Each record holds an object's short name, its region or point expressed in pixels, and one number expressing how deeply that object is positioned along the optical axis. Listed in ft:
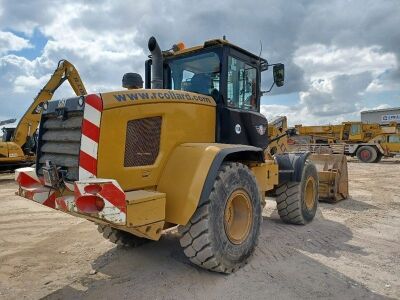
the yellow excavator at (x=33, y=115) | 46.29
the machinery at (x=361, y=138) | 75.41
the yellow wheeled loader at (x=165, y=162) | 10.93
